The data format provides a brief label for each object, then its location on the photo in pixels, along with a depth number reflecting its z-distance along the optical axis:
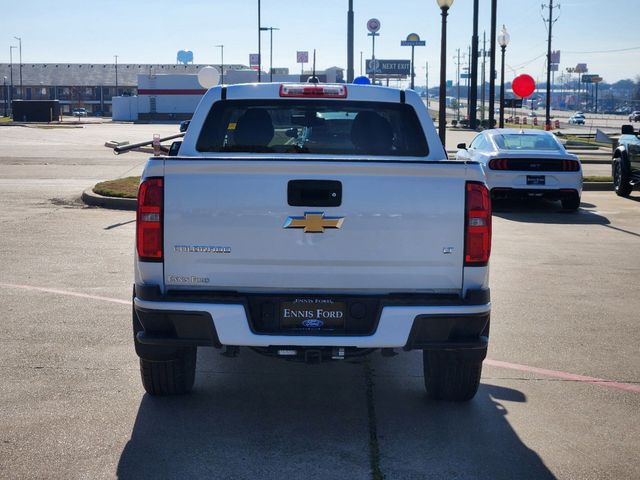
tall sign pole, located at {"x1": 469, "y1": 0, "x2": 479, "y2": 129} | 51.94
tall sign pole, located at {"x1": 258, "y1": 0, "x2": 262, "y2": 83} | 53.72
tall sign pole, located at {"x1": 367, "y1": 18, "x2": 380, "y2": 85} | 83.62
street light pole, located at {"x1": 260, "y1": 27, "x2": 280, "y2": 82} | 60.10
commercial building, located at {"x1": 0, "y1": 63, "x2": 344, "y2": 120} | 135.88
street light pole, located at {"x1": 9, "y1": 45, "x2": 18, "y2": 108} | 132.75
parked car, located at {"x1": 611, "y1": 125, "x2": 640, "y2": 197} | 18.91
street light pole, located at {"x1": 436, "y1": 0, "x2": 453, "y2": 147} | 19.81
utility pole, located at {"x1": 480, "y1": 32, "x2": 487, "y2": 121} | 102.86
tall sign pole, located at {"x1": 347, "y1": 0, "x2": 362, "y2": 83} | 29.94
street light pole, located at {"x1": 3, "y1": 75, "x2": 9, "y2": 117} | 130.48
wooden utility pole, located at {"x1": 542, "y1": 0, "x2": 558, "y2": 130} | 49.42
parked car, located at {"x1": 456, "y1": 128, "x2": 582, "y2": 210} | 16.97
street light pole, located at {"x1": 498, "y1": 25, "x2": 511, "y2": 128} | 34.61
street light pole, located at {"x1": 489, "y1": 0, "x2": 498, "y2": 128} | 36.06
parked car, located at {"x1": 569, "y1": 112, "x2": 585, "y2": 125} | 101.81
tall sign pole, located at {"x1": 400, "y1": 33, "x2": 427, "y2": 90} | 107.75
